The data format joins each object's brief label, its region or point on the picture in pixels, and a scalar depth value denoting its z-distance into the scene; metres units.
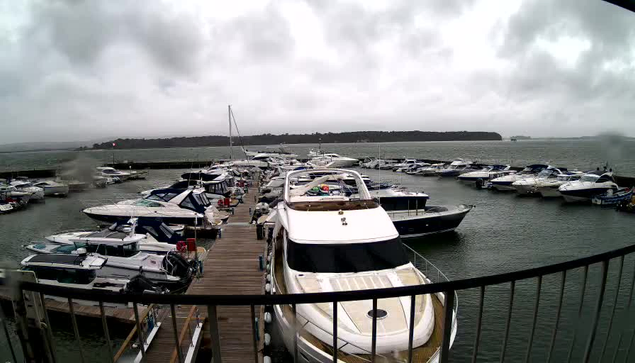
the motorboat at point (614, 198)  24.19
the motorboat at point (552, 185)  29.50
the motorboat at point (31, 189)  28.16
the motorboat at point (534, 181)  30.83
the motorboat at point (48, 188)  21.58
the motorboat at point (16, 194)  27.88
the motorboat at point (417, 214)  18.39
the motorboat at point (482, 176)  38.47
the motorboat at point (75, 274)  10.77
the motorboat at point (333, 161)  54.03
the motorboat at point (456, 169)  46.94
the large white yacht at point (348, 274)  5.33
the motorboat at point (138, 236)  12.37
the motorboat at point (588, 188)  26.53
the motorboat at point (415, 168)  52.83
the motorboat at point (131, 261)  11.69
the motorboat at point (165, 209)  19.85
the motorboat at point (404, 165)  57.62
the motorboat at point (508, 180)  33.90
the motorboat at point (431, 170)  49.40
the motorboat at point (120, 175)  39.54
